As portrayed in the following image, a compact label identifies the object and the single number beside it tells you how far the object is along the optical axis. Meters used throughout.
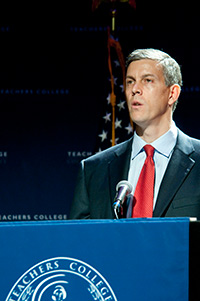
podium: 3.99
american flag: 5.91
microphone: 4.26
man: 4.59
